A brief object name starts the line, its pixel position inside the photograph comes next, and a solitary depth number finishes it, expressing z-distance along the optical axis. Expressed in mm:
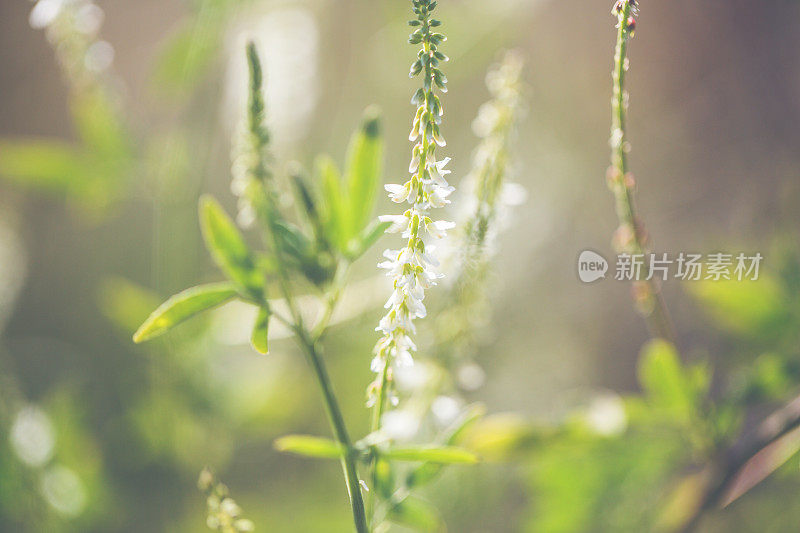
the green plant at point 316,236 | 482
